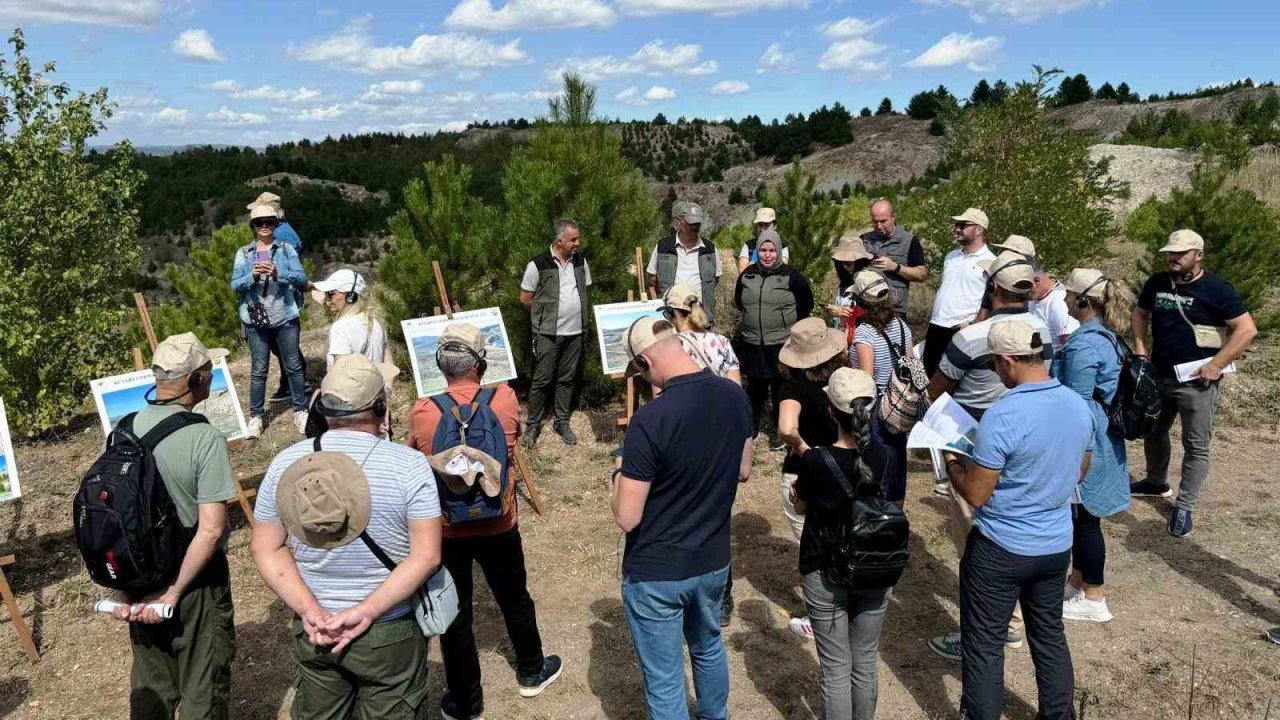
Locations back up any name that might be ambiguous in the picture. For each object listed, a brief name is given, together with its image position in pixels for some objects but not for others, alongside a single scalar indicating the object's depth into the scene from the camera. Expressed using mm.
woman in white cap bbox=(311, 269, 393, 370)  4500
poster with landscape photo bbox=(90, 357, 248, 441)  4645
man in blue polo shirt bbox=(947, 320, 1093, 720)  2713
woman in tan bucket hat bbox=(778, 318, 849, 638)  3061
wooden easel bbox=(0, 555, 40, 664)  3930
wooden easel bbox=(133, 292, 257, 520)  4969
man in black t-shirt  4523
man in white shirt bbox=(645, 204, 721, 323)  6590
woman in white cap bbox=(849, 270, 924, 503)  3984
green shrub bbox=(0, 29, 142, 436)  6379
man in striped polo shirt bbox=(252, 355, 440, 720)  2211
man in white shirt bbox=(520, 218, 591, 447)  6359
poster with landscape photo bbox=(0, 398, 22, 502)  4254
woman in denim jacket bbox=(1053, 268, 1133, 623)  3801
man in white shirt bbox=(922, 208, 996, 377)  5363
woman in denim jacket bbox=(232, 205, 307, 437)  6043
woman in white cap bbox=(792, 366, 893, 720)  2730
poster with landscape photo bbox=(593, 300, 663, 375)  6551
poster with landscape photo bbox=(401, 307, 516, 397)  5785
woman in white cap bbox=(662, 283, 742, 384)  4051
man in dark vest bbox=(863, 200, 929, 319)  6145
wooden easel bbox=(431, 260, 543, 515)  5582
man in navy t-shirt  2498
